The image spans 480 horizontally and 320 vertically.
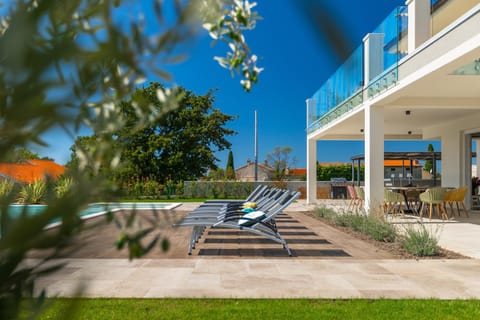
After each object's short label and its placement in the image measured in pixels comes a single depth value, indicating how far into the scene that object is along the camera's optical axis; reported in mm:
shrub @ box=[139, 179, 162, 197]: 20203
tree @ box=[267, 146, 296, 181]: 29506
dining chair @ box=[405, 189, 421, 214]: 11977
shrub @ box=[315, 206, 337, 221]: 10346
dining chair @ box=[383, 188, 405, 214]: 10945
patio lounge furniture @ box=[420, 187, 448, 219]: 10547
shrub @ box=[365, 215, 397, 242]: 7141
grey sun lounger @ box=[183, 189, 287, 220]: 7025
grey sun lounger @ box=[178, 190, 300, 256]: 5809
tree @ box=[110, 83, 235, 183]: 25391
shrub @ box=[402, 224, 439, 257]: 5891
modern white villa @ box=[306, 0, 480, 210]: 6980
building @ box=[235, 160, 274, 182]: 51094
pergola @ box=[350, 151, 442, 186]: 19444
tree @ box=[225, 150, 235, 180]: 22403
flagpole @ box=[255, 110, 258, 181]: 27422
